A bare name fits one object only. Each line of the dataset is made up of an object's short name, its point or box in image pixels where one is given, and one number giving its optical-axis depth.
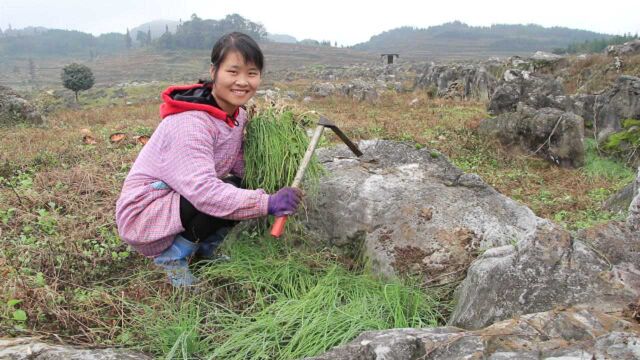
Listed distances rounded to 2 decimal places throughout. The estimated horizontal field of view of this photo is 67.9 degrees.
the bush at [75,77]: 36.19
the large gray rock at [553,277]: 2.14
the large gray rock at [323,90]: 20.86
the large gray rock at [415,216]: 3.25
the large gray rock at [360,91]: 18.33
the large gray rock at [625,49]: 18.79
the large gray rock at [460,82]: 17.45
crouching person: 2.80
